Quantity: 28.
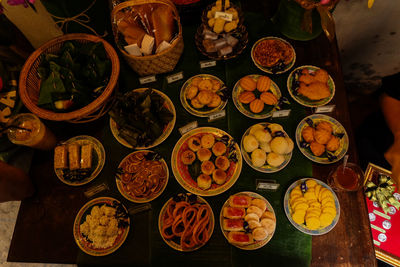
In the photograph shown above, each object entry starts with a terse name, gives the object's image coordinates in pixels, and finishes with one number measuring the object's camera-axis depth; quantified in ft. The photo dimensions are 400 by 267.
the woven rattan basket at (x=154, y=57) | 5.56
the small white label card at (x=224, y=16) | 6.22
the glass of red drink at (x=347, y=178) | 5.21
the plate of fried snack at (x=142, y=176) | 5.41
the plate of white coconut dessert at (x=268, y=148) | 5.44
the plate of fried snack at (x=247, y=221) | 4.89
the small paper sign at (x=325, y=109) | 5.81
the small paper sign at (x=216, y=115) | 5.96
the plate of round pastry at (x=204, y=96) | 6.02
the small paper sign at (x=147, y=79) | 6.37
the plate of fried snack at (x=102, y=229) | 5.05
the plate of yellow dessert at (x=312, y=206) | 4.92
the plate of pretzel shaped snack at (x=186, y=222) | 4.92
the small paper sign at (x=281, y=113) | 5.84
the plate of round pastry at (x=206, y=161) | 5.38
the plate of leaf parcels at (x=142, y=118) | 5.14
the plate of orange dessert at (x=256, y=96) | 5.99
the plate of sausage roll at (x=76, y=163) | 5.57
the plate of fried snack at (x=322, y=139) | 5.50
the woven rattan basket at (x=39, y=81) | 5.00
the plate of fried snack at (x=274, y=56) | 6.37
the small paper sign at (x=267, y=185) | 5.25
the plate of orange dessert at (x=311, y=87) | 5.94
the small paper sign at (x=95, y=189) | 5.43
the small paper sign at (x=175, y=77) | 6.34
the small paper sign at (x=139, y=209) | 5.32
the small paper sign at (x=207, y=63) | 6.50
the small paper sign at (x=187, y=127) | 5.80
